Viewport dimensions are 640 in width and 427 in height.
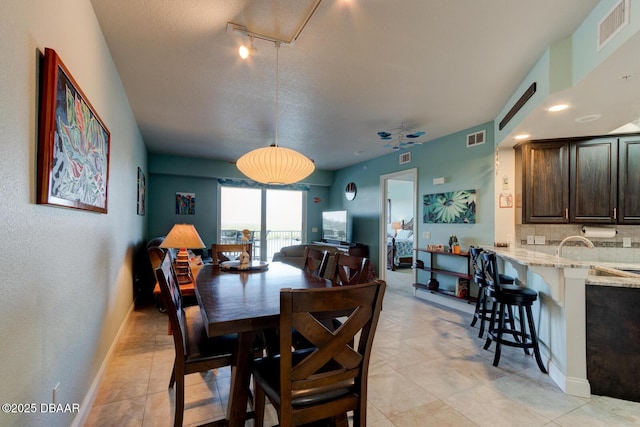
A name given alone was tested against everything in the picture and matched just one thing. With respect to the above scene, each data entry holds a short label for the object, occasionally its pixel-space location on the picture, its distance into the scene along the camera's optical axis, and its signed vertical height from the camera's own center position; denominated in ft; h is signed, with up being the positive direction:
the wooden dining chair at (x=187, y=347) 5.16 -2.53
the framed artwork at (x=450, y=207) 13.89 +0.50
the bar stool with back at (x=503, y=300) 8.52 -2.43
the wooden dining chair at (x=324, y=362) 3.75 -2.02
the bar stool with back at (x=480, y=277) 10.06 -2.12
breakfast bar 7.32 -2.48
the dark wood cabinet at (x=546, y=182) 11.79 +1.45
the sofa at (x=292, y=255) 14.96 -2.00
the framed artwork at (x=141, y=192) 14.97 +1.26
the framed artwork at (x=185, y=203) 21.34 +0.90
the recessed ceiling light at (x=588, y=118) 9.32 +3.23
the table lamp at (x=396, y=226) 29.71 -0.91
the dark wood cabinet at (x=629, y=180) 11.04 +1.44
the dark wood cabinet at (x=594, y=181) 11.30 +1.45
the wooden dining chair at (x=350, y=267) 6.80 -1.26
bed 26.76 -2.96
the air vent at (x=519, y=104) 8.61 +3.71
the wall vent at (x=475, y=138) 13.52 +3.68
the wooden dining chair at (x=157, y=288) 8.57 -2.12
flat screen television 22.22 -0.80
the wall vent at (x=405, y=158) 17.66 +3.58
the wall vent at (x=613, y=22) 5.48 +3.81
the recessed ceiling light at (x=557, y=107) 8.56 +3.25
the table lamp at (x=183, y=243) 9.78 -0.91
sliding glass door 23.24 -0.06
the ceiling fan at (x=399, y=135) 13.26 +4.16
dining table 4.48 -1.57
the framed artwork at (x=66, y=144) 4.10 +1.19
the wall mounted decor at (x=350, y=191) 22.77 +2.00
